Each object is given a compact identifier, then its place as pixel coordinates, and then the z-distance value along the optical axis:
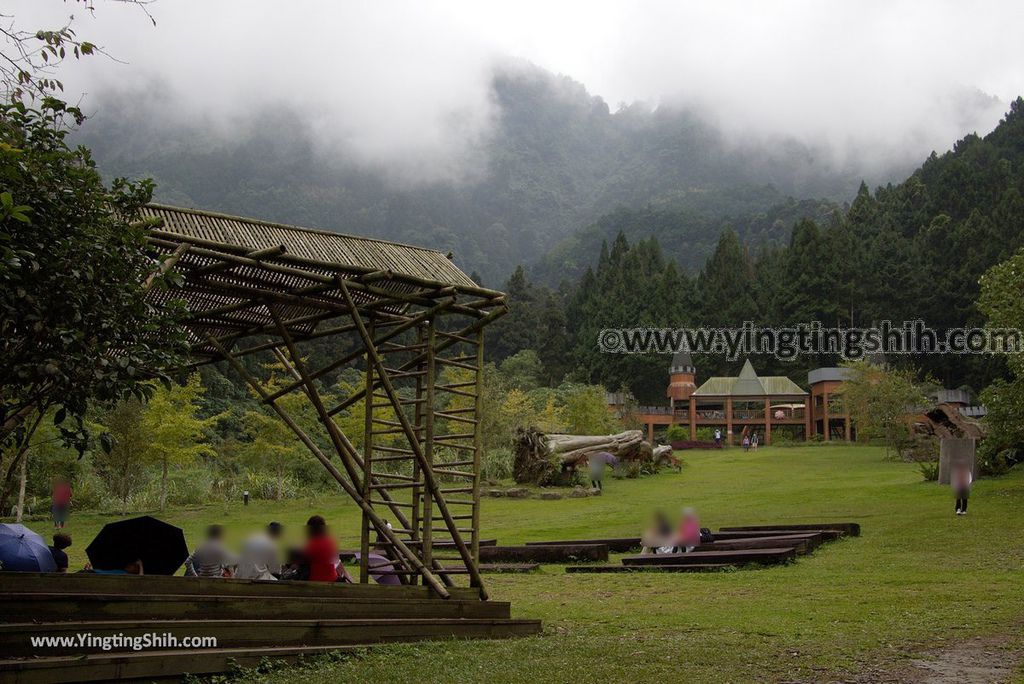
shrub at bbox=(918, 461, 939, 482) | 27.80
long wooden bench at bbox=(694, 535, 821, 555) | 15.69
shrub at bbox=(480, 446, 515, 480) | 35.41
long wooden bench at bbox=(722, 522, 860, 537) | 18.06
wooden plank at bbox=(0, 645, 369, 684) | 5.47
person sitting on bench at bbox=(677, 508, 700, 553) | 16.30
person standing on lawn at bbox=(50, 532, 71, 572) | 9.67
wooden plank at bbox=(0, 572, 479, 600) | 6.14
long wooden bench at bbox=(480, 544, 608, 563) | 16.14
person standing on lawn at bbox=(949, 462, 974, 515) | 19.64
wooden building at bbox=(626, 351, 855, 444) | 59.38
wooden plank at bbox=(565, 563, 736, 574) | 14.48
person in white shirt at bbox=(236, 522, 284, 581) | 9.21
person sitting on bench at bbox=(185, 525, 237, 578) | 9.30
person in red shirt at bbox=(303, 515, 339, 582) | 9.17
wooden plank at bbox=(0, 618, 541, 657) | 5.77
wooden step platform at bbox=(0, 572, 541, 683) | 5.76
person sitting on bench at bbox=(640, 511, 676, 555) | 16.56
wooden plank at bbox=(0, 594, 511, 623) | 6.01
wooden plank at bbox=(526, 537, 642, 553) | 18.08
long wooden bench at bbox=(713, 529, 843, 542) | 17.70
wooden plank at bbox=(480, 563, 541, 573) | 15.34
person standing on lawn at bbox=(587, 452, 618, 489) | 32.41
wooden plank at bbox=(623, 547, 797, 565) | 14.48
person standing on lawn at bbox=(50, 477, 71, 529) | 22.52
